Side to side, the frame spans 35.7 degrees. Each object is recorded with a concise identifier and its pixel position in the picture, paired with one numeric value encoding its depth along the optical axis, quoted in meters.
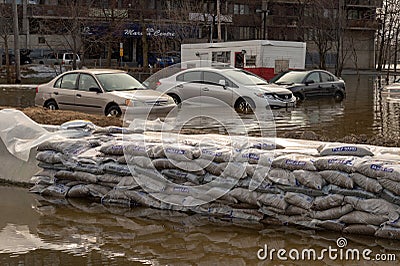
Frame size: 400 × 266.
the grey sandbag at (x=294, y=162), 6.93
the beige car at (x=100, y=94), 15.75
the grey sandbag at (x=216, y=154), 7.38
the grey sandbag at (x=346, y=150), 7.01
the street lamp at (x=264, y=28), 54.43
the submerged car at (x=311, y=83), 23.45
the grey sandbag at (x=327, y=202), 6.64
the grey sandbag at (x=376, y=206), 6.33
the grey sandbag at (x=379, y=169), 6.39
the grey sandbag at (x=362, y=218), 6.40
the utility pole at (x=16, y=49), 34.09
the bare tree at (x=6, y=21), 42.63
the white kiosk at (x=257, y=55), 31.38
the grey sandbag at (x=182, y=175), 7.51
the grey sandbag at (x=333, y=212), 6.60
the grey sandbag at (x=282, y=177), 6.96
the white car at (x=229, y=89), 19.23
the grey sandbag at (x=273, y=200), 6.92
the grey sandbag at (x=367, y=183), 6.44
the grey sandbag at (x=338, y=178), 6.61
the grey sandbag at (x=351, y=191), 6.53
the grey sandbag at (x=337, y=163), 6.67
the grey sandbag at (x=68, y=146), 8.62
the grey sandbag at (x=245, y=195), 7.10
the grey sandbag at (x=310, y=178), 6.79
